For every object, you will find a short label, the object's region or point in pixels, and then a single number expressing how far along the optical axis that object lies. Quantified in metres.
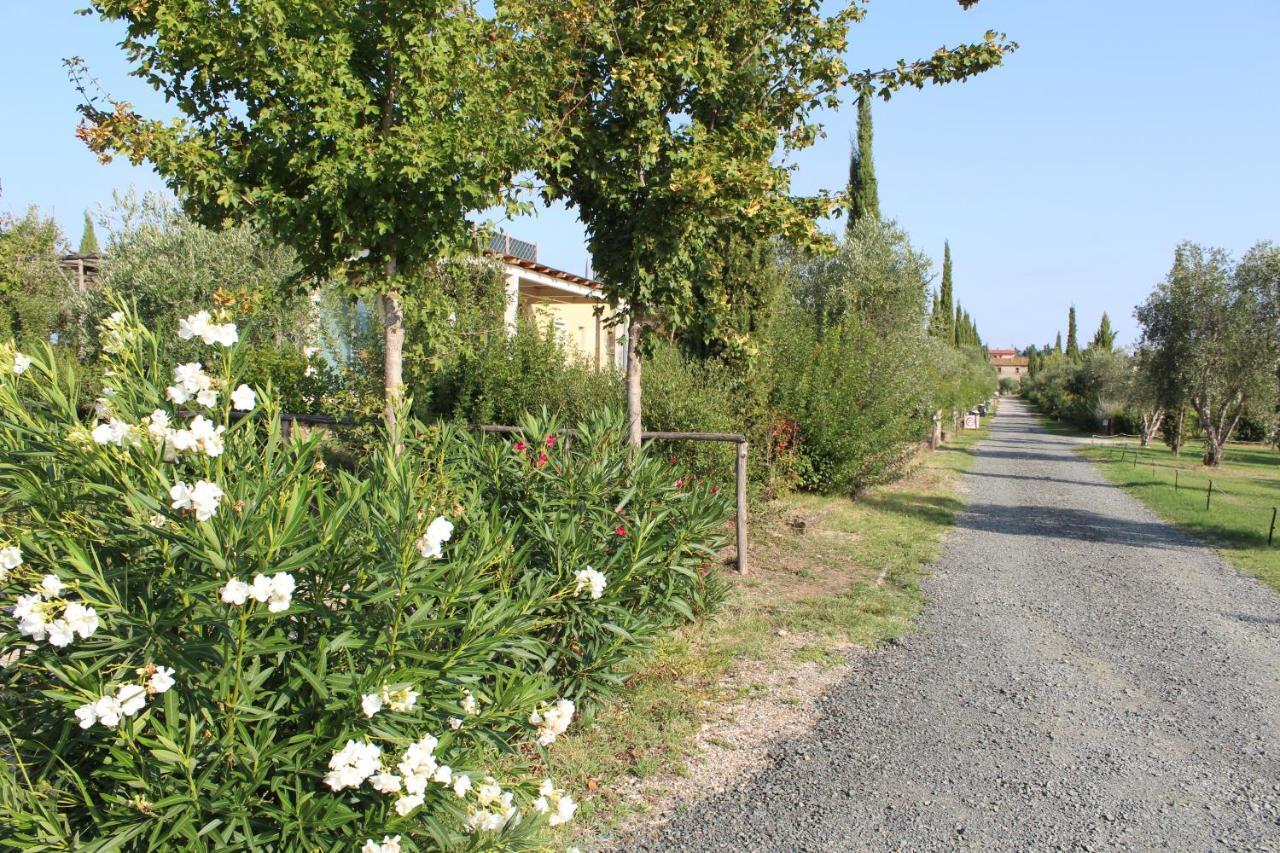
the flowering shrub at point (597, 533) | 3.48
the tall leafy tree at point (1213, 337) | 22.14
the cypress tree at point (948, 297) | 47.79
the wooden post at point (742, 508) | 7.46
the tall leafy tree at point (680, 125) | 5.71
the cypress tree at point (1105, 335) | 72.44
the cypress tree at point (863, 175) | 23.83
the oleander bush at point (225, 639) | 2.08
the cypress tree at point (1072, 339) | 81.28
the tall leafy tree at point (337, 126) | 4.47
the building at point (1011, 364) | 148.05
